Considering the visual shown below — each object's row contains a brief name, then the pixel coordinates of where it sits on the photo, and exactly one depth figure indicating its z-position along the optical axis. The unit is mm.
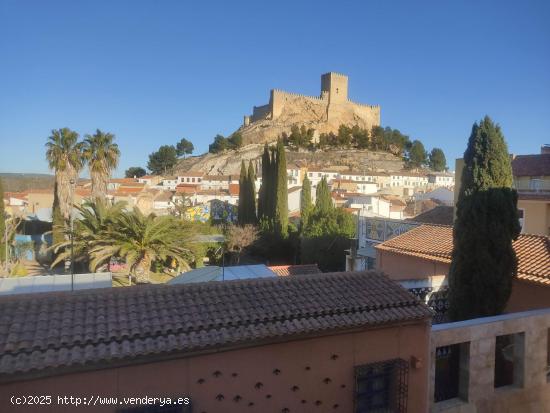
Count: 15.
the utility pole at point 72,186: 24106
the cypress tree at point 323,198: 30075
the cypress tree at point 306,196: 33412
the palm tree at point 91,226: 19297
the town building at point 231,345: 4309
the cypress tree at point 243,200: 35475
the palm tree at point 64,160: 24344
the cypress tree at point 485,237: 9070
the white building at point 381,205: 37375
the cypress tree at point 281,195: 31047
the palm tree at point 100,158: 24828
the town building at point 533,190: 15539
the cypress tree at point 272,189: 32066
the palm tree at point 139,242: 17969
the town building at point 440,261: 9554
